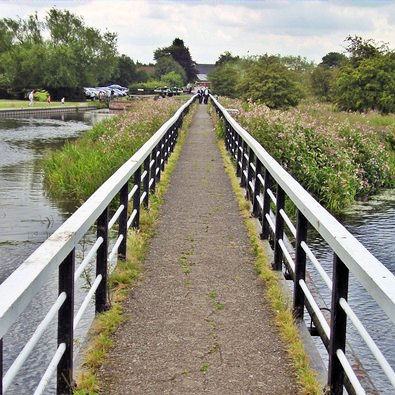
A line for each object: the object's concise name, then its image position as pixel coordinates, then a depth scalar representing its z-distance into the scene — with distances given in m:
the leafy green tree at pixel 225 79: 68.38
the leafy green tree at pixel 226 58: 109.31
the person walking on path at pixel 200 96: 54.22
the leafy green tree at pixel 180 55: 134.75
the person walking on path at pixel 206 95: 53.62
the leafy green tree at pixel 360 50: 38.72
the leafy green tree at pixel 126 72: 116.88
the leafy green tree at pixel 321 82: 52.66
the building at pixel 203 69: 184.15
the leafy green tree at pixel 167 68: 119.44
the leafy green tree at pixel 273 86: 35.25
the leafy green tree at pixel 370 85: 36.53
